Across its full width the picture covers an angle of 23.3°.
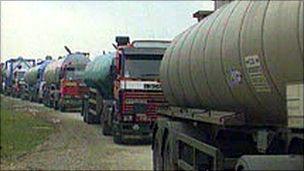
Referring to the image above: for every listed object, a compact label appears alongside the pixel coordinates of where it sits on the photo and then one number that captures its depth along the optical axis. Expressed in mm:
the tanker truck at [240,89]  7285
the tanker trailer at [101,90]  24797
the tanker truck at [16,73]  63094
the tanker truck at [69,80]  38531
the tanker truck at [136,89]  21266
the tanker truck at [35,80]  50781
